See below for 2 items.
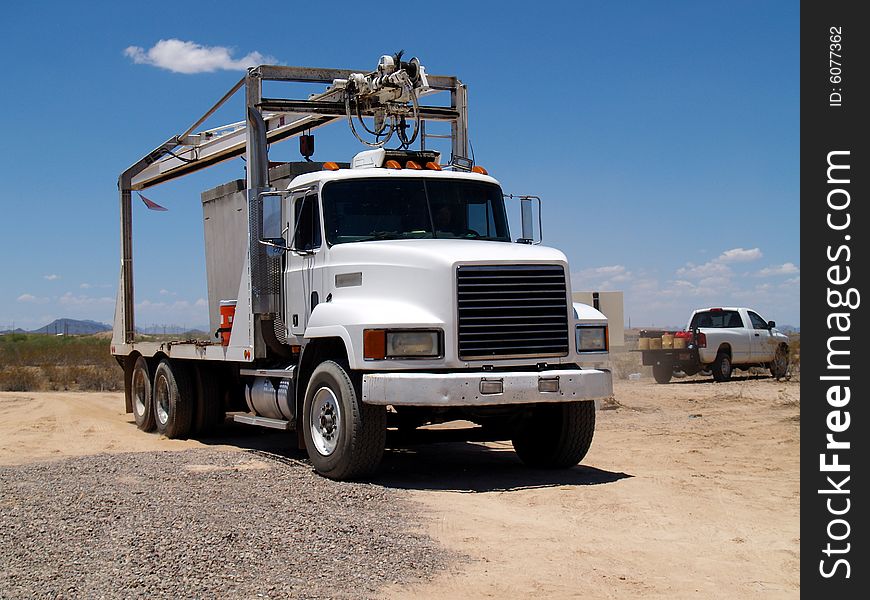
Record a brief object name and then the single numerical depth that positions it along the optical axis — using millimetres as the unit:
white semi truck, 10273
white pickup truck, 25453
